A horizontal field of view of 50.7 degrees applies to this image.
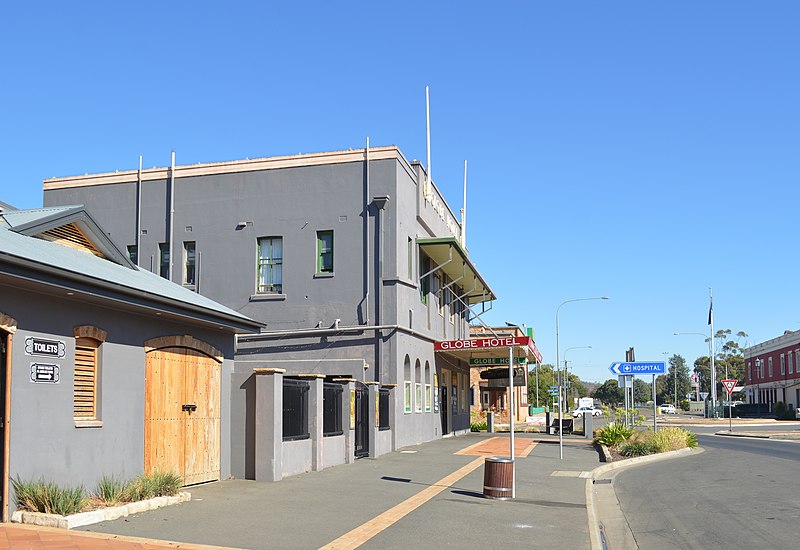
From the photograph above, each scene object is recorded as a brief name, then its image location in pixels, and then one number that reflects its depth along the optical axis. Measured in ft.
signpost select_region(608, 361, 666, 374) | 89.40
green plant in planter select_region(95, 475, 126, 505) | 38.81
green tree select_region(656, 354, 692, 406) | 563.89
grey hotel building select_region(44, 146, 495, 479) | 89.40
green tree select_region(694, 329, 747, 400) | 465.06
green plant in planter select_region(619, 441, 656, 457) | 86.79
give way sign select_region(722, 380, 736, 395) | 159.43
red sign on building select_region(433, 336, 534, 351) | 100.17
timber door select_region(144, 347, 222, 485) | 46.21
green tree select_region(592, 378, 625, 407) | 521.98
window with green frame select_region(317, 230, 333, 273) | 91.81
